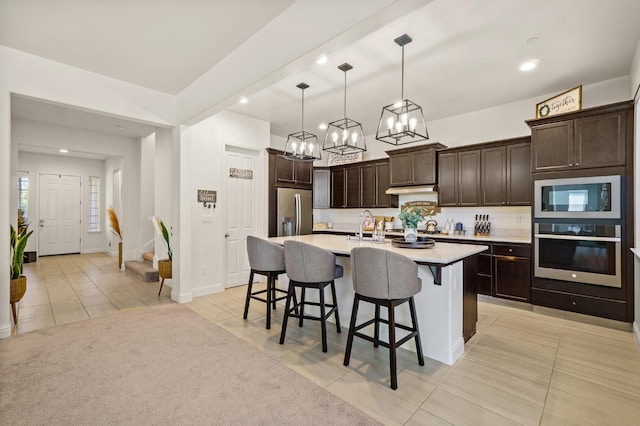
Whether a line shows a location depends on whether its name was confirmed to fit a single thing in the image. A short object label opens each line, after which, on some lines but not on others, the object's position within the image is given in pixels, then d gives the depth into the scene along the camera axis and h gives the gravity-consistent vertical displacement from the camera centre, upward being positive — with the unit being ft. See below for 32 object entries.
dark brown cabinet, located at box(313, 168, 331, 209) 22.08 +1.82
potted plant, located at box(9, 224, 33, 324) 10.79 -2.13
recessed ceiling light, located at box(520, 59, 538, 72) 10.87 +5.33
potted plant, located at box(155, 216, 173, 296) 15.01 -2.42
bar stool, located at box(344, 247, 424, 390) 7.31 -1.67
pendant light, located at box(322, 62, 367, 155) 11.27 +2.80
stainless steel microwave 10.78 +0.58
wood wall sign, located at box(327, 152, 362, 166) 20.71 +3.76
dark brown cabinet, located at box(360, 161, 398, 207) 19.26 +1.77
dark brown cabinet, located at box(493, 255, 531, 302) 12.85 -2.72
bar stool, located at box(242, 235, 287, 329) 10.71 -1.59
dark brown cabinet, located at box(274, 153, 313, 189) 18.04 +2.47
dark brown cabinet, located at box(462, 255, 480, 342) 9.17 -2.64
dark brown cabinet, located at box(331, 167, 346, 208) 21.59 +1.79
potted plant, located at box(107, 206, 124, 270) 22.75 -0.80
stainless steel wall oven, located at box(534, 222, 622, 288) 10.81 -1.46
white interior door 16.21 +0.17
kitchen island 8.20 -2.42
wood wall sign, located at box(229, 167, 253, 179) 16.37 +2.18
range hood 16.71 +1.33
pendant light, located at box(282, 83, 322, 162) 12.87 +2.81
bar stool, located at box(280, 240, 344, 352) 9.02 -1.63
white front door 25.93 -0.08
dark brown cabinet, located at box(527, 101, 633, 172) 10.76 +2.78
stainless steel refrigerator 18.03 +0.08
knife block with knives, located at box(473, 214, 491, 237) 15.63 -0.65
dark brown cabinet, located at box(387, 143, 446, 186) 16.67 +2.71
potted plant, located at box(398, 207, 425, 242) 9.70 -0.24
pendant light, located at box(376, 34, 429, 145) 9.43 +2.88
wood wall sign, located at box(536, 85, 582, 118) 11.51 +4.33
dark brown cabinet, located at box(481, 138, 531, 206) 13.94 +1.80
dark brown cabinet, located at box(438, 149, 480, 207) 15.42 +1.83
